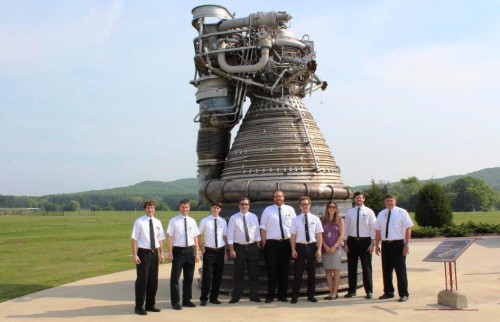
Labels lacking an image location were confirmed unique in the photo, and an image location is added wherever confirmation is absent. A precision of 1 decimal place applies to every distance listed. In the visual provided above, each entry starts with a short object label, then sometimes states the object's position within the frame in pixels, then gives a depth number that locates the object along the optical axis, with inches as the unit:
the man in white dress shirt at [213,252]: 349.1
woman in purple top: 353.7
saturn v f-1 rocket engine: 406.9
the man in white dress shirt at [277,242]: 350.9
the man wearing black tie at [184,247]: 340.5
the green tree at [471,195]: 4532.5
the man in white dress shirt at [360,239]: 363.3
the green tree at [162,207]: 6193.4
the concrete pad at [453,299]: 308.7
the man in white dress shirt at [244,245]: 353.1
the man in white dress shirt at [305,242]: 345.4
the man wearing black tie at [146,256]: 323.3
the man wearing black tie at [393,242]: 345.4
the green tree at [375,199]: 1041.9
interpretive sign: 324.1
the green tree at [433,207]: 1090.7
